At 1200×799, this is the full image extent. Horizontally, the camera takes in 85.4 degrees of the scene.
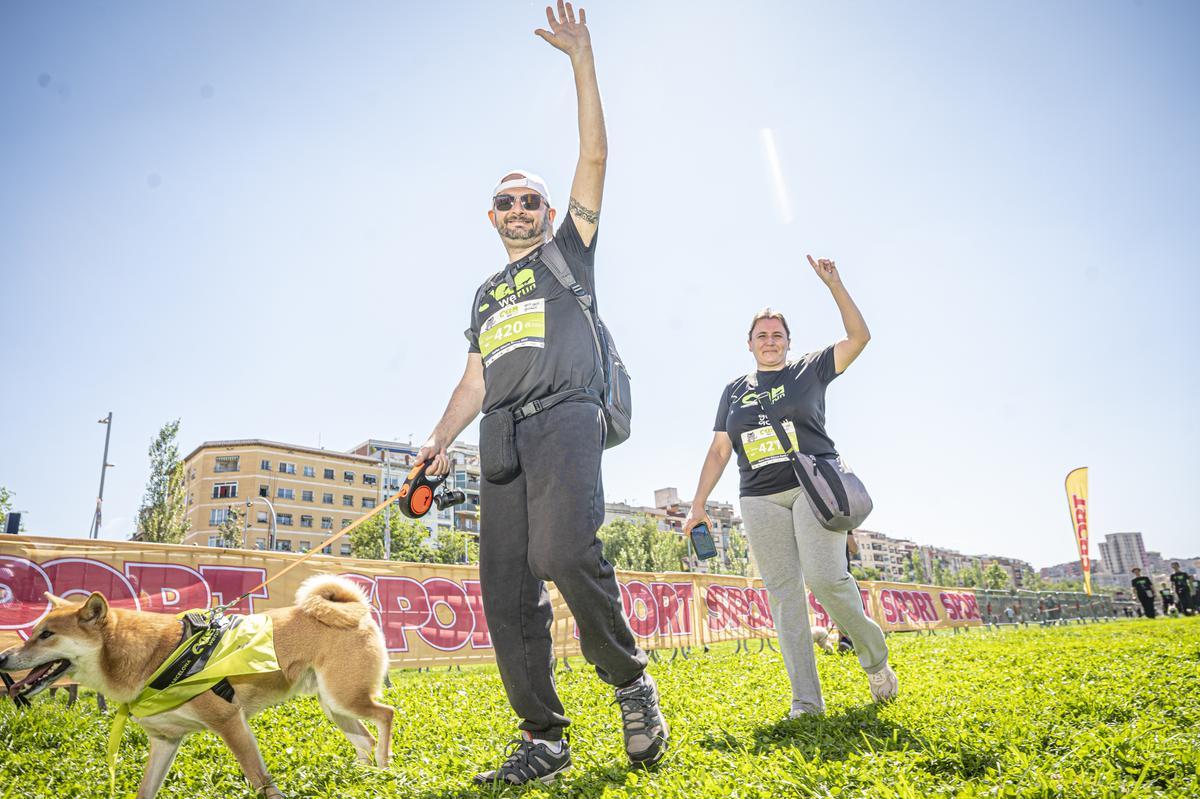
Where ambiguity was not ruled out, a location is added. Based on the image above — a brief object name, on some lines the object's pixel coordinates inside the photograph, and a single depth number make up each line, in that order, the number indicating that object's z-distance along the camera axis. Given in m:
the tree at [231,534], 59.25
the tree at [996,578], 116.75
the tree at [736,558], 82.47
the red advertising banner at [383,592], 8.23
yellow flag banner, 25.14
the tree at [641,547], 63.00
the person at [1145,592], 22.06
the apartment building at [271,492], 85.12
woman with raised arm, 4.18
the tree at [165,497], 35.94
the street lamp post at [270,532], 81.79
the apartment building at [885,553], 184.62
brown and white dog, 3.31
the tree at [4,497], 40.00
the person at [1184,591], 22.61
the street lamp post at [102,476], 42.40
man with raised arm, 2.79
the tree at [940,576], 128.88
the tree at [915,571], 131.00
